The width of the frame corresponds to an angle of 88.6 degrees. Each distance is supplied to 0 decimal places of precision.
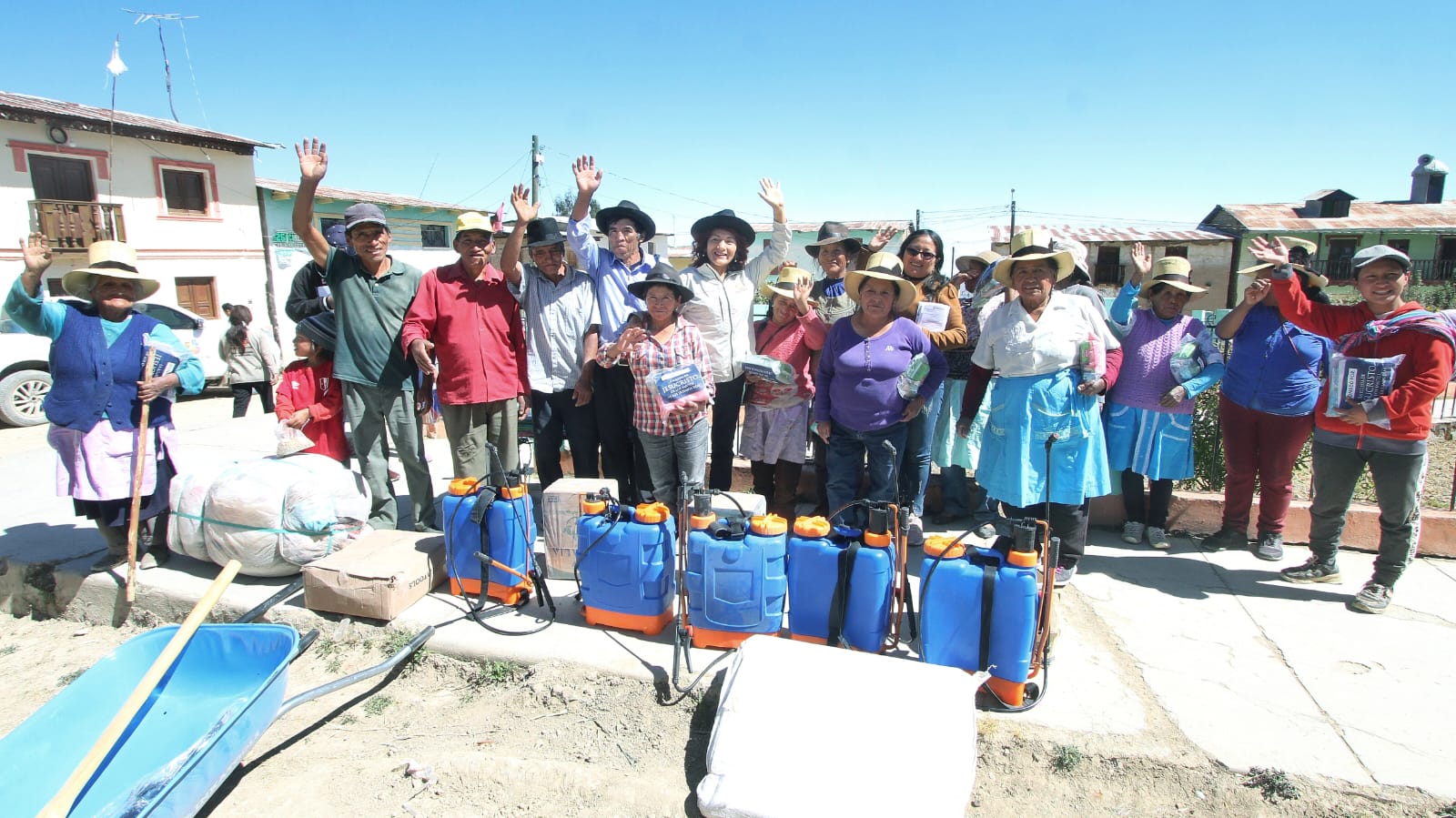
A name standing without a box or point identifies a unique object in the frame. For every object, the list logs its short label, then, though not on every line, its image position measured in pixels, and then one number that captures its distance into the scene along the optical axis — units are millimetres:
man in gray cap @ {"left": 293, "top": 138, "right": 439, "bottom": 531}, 4379
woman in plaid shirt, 4016
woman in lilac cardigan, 4406
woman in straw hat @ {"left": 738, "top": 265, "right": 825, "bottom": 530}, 4648
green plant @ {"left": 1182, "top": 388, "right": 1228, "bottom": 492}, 5258
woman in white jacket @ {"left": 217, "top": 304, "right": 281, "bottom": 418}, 9633
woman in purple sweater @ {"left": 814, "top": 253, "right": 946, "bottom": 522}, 3979
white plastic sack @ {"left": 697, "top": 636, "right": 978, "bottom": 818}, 2363
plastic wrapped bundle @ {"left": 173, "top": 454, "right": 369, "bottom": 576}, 4113
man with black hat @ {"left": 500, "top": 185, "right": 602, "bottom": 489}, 4508
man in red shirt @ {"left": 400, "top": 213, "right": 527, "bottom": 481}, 4395
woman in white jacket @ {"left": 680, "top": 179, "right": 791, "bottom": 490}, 4457
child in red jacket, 4680
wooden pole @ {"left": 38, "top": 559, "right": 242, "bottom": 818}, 2207
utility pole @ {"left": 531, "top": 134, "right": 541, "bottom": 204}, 21875
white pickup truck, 10805
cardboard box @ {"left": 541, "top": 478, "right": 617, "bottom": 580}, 4012
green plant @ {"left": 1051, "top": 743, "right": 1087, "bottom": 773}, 2785
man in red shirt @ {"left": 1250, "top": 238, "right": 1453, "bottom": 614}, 3654
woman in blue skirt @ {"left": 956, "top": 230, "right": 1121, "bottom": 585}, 3889
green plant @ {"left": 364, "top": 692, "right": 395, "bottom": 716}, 3344
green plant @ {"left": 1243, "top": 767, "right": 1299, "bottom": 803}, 2598
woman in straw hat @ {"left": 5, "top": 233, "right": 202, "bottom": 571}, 3934
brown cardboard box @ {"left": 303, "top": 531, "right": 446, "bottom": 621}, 3771
